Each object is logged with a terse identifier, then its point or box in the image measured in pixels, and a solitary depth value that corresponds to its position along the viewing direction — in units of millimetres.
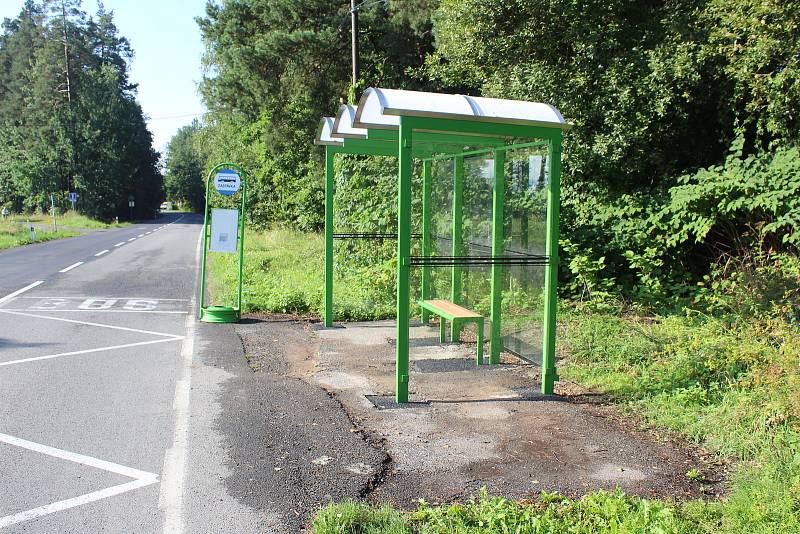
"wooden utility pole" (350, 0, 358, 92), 19844
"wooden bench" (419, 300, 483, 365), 6836
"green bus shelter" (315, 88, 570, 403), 5836
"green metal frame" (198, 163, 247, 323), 10094
